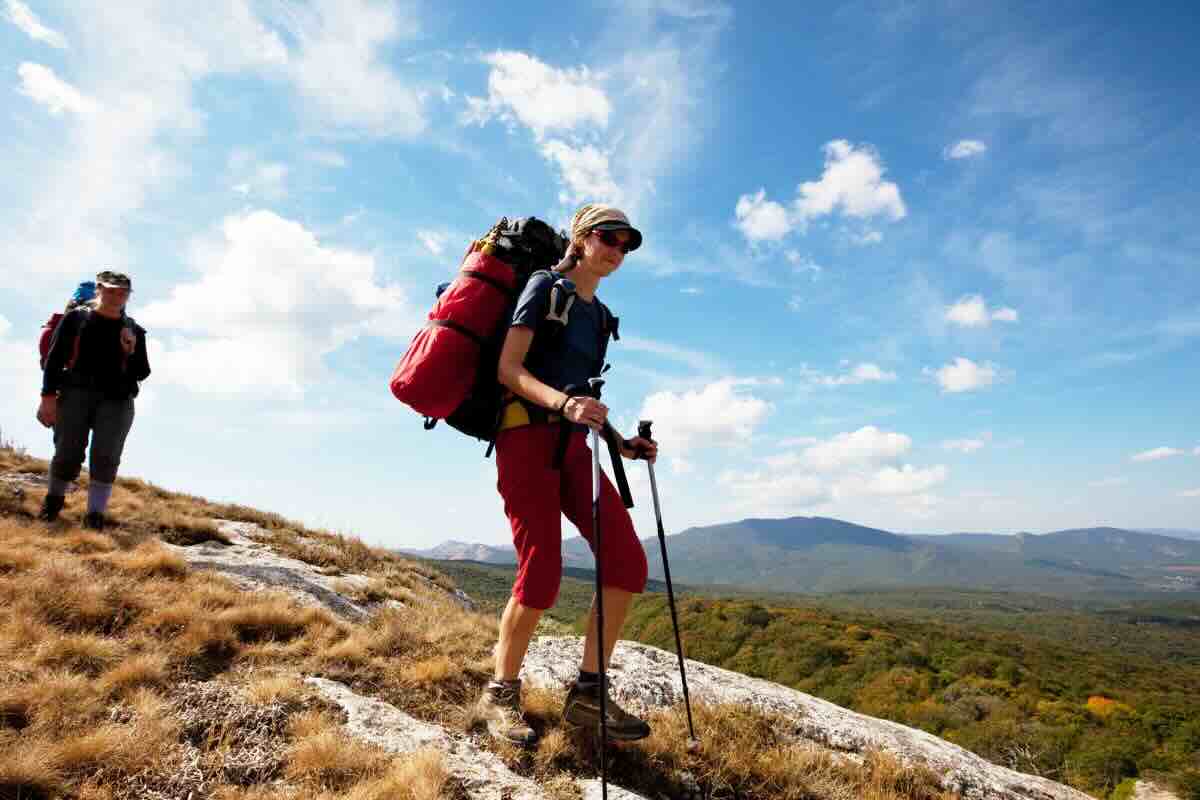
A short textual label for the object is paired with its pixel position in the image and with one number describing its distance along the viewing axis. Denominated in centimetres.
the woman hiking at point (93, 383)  642
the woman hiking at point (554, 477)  325
